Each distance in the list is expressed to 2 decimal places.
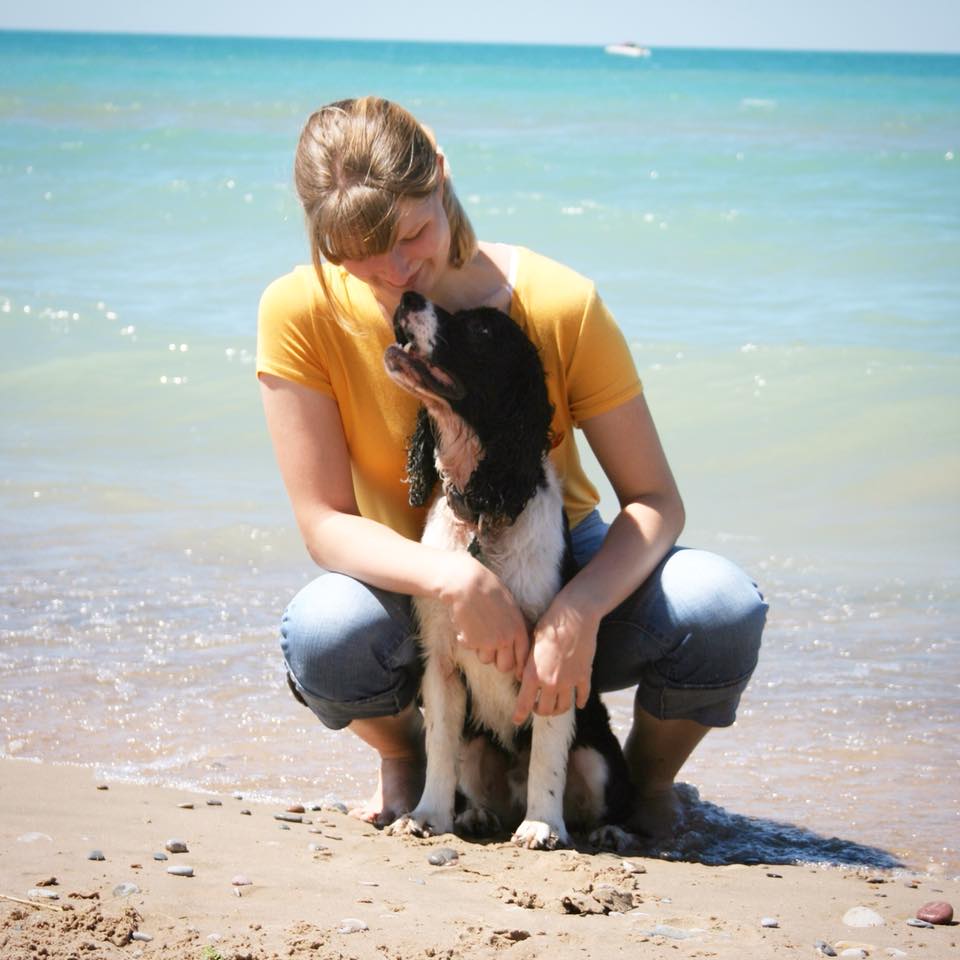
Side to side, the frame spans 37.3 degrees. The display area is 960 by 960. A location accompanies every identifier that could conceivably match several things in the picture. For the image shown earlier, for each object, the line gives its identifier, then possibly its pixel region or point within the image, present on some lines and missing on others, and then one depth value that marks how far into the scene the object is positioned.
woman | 3.01
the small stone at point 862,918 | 2.70
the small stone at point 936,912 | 2.76
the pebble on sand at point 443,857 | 2.94
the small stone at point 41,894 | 2.49
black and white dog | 2.96
